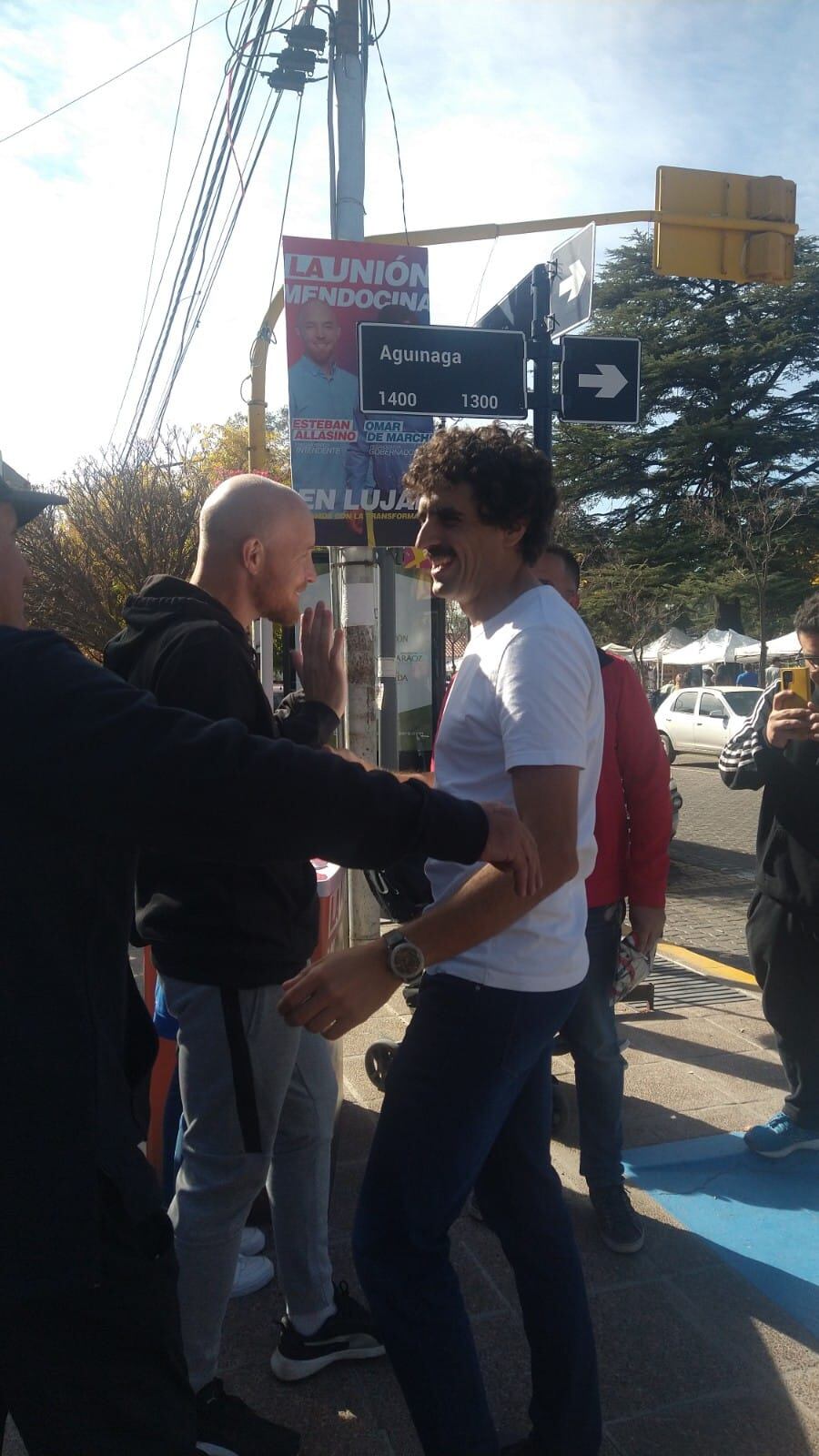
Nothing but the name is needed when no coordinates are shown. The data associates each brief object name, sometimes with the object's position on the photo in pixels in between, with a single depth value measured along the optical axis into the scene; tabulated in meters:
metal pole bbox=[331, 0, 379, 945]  5.61
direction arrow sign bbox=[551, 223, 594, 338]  4.88
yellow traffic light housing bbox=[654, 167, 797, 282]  7.46
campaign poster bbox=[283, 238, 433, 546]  5.43
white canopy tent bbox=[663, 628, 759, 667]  38.34
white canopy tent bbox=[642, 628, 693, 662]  44.14
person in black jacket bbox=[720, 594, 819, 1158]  3.45
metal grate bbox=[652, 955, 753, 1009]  5.48
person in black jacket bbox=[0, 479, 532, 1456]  1.25
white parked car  20.30
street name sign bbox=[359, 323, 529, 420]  4.70
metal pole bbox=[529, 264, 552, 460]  4.77
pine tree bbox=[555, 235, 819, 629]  40.81
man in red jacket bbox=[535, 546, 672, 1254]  3.07
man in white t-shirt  1.73
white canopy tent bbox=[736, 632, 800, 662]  31.52
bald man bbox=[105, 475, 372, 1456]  1.98
